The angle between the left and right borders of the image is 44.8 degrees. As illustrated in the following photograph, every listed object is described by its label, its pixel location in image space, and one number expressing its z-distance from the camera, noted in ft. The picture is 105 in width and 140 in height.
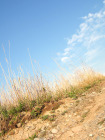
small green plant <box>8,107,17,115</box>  13.37
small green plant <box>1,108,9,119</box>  13.02
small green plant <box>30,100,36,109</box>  13.54
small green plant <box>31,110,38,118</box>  12.47
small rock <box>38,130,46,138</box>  9.95
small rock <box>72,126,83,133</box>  8.84
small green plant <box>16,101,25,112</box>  13.41
